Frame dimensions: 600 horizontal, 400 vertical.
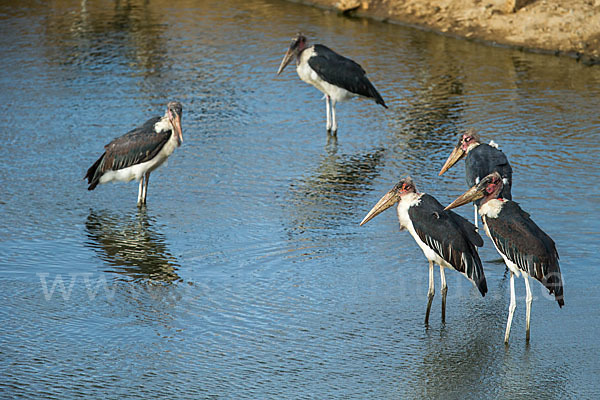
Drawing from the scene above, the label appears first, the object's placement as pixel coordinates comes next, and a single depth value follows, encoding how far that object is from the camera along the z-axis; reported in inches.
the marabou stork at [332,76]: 1035.9
